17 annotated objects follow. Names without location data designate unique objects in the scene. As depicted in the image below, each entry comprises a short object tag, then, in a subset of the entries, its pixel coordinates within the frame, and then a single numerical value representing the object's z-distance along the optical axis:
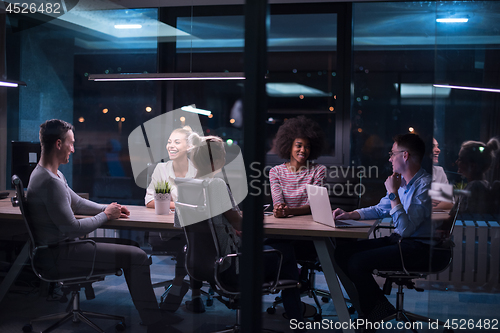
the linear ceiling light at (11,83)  3.76
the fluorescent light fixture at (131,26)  5.29
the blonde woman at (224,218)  2.50
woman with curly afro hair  3.56
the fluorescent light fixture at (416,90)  5.03
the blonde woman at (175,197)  3.12
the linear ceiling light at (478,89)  2.66
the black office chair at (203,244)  2.52
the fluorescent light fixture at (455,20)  2.58
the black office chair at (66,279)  2.79
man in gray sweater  2.78
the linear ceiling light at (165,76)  3.88
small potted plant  3.14
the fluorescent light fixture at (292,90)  5.22
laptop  2.72
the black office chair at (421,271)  2.78
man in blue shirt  2.84
